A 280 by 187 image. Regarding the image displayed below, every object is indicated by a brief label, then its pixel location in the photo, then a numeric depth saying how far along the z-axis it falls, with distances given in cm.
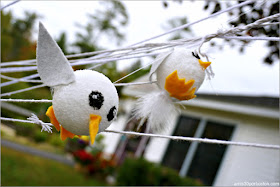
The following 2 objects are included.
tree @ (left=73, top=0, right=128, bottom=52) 2011
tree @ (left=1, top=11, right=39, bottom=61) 2519
